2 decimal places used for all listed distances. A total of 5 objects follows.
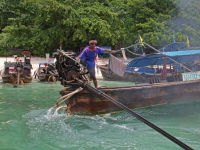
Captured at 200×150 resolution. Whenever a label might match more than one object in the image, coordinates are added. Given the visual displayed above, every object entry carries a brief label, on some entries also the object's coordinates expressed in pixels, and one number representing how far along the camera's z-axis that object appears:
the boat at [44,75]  19.02
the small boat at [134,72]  10.10
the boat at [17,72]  17.72
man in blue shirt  9.07
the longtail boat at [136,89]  8.66
